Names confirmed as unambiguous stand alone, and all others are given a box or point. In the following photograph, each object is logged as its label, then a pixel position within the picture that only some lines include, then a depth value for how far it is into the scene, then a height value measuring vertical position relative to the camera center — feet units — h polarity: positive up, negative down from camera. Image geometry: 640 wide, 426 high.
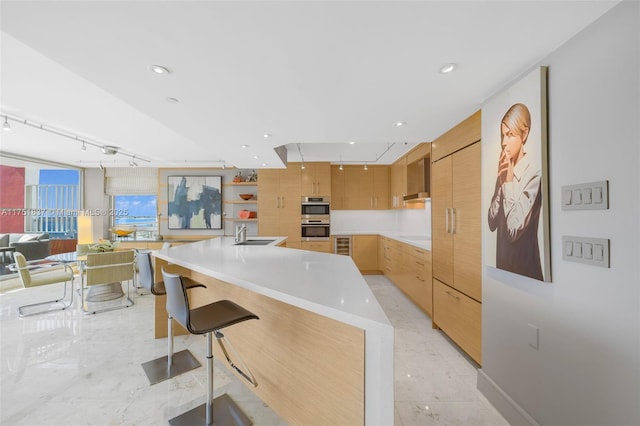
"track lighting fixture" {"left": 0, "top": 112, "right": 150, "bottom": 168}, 10.25 +3.91
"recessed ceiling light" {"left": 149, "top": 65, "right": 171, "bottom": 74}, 4.92 +2.85
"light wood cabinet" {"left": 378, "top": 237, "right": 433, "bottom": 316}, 10.85 -2.91
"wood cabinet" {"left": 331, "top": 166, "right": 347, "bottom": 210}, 19.47 +1.92
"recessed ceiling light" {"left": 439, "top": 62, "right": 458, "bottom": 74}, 4.94 +2.89
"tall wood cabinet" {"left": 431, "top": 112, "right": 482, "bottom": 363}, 7.34 -0.69
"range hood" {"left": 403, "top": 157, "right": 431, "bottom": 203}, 12.75 +1.89
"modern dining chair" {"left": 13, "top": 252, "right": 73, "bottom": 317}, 11.01 -2.95
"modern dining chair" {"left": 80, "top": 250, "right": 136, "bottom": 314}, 11.64 -2.60
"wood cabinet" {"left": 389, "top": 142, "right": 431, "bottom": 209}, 12.91 +2.25
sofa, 17.48 -2.00
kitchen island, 3.41 -2.16
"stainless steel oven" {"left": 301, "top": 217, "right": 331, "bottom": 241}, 17.84 -1.04
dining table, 12.75 -3.97
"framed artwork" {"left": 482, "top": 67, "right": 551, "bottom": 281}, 4.77 +0.74
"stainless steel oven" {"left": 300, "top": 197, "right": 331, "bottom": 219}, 17.98 +0.44
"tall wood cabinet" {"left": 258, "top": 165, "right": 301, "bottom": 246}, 18.07 +1.01
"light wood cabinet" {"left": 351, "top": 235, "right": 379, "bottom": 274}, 18.26 -2.72
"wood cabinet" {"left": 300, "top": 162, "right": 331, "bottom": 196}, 18.12 +2.50
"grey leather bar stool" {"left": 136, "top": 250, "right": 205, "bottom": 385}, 7.15 -4.44
